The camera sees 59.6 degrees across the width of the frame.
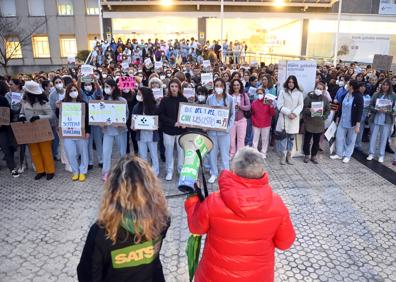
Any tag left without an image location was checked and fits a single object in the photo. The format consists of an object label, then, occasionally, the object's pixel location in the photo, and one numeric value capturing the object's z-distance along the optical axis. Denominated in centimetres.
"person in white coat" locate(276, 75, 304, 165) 768
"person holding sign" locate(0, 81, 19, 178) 729
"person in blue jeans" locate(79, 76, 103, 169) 784
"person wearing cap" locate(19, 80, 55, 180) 711
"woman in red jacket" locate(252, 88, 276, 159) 801
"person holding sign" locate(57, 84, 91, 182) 698
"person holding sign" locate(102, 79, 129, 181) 704
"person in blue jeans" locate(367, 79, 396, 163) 799
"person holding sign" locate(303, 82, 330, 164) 780
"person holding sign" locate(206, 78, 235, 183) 695
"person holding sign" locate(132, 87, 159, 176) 689
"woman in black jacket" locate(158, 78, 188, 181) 689
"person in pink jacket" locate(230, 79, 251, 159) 781
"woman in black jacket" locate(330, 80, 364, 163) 792
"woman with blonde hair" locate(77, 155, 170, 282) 217
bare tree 3036
